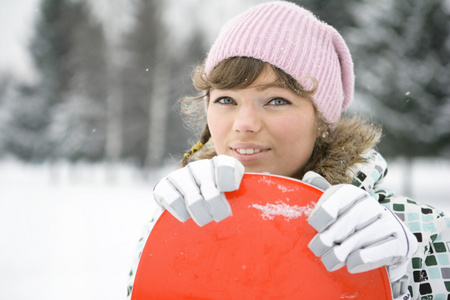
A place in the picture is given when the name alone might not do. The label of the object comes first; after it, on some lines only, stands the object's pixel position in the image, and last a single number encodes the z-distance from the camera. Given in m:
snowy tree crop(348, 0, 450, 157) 12.48
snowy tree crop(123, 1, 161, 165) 17.62
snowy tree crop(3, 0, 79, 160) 19.66
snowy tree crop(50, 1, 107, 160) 18.55
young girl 0.90
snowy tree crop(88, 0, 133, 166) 17.97
